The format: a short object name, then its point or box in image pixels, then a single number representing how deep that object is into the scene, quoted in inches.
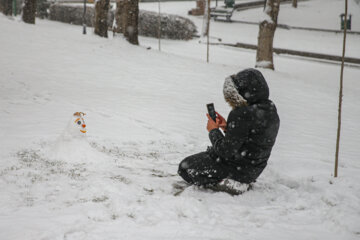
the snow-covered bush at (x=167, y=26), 812.0
